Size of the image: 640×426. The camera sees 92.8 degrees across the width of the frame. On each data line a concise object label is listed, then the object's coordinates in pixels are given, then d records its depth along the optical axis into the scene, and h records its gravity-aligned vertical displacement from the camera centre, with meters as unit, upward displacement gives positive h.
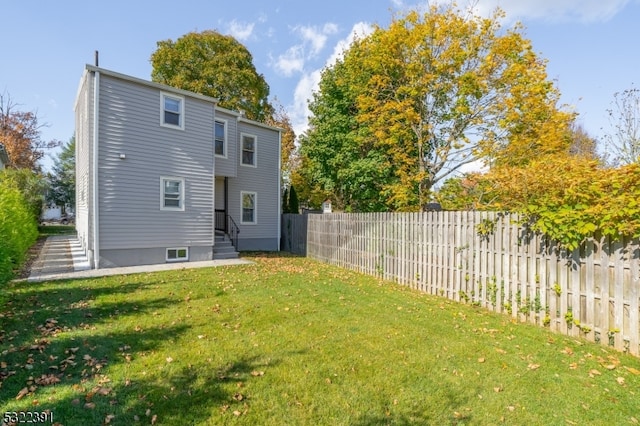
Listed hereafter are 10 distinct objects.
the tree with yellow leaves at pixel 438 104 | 11.74 +4.63
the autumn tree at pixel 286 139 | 25.97 +6.56
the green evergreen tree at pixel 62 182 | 42.19 +4.05
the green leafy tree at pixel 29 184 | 15.87 +1.53
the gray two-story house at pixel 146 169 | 9.74 +1.58
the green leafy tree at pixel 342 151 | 15.64 +3.48
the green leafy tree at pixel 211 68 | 22.84 +11.11
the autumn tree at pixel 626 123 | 12.14 +3.74
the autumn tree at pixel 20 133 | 26.56 +7.15
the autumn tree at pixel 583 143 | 21.44 +5.40
